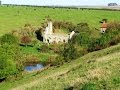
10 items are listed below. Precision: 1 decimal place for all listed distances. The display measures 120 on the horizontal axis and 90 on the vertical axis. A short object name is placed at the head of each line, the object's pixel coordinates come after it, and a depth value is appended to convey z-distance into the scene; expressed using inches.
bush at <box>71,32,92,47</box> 3711.6
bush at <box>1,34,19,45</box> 3779.0
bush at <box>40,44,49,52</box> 4157.5
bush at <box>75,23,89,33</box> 4980.3
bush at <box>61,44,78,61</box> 2476.1
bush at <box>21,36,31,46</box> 4522.1
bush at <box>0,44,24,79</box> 2169.0
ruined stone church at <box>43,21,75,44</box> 4700.8
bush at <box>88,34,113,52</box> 2384.4
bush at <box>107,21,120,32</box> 4794.3
